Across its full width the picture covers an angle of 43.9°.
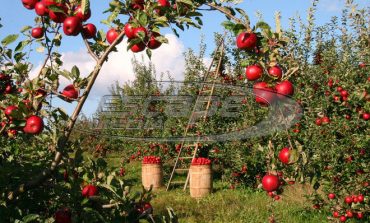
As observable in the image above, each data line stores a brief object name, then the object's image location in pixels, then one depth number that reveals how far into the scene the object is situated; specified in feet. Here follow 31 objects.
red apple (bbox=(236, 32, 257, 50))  5.42
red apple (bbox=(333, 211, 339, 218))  17.15
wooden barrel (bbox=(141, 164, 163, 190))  32.48
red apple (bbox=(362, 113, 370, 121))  17.90
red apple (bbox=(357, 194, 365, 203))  16.40
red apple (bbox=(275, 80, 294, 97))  5.27
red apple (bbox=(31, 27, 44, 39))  7.28
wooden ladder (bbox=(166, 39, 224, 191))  32.24
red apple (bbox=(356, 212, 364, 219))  16.79
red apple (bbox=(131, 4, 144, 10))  6.35
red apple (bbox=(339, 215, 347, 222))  16.89
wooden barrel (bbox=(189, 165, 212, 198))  28.32
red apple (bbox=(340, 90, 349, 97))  20.24
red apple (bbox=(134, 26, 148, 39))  5.80
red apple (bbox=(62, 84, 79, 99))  6.48
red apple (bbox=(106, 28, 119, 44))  6.57
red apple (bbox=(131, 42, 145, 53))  6.14
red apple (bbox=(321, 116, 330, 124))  19.84
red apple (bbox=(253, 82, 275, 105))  5.52
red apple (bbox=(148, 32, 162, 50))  6.12
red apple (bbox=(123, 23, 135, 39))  6.00
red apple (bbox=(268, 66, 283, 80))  5.42
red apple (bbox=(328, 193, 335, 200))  17.60
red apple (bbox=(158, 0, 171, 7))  6.09
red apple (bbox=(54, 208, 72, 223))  6.67
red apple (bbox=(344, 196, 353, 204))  16.92
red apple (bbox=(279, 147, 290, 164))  5.72
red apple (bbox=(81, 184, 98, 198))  6.63
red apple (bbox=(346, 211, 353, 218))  16.86
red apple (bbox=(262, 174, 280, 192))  6.55
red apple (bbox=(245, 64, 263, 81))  5.54
